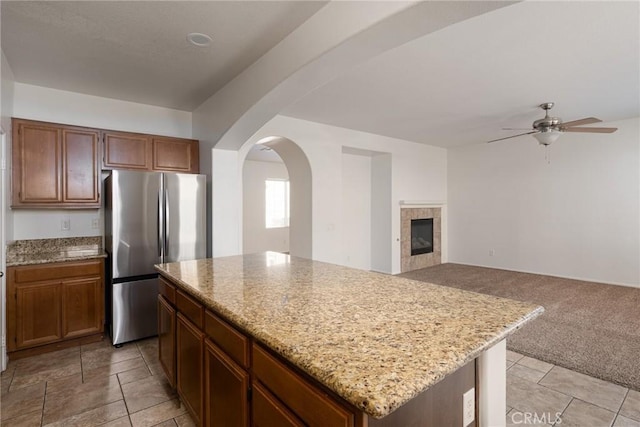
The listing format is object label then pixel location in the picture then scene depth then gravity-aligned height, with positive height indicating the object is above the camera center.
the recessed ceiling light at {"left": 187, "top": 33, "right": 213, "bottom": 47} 2.35 +1.27
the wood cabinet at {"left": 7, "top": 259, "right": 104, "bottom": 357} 2.81 -0.87
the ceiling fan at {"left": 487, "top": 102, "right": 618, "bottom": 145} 3.90 +0.97
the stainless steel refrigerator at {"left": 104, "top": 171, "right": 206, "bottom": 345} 3.12 -0.28
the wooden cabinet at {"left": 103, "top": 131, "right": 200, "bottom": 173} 3.46 +0.65
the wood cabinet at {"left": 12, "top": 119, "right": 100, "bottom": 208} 2.99 +0.43
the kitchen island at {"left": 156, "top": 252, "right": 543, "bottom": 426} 0.86 -0.43
